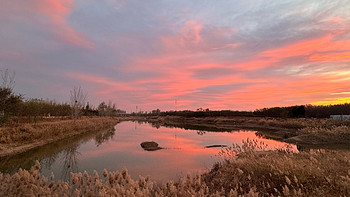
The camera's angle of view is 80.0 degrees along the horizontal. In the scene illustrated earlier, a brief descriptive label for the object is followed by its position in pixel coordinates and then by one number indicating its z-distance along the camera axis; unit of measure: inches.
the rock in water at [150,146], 891.9
